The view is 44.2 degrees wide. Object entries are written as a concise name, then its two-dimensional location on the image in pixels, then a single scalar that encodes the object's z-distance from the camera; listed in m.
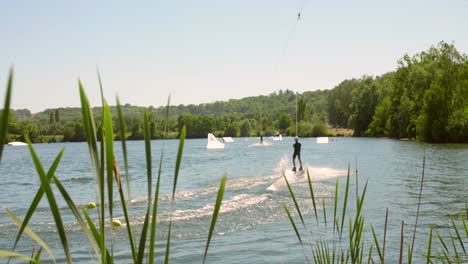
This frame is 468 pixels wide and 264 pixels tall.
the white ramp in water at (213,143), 89.49
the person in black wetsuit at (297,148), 31.86
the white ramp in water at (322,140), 112.66
